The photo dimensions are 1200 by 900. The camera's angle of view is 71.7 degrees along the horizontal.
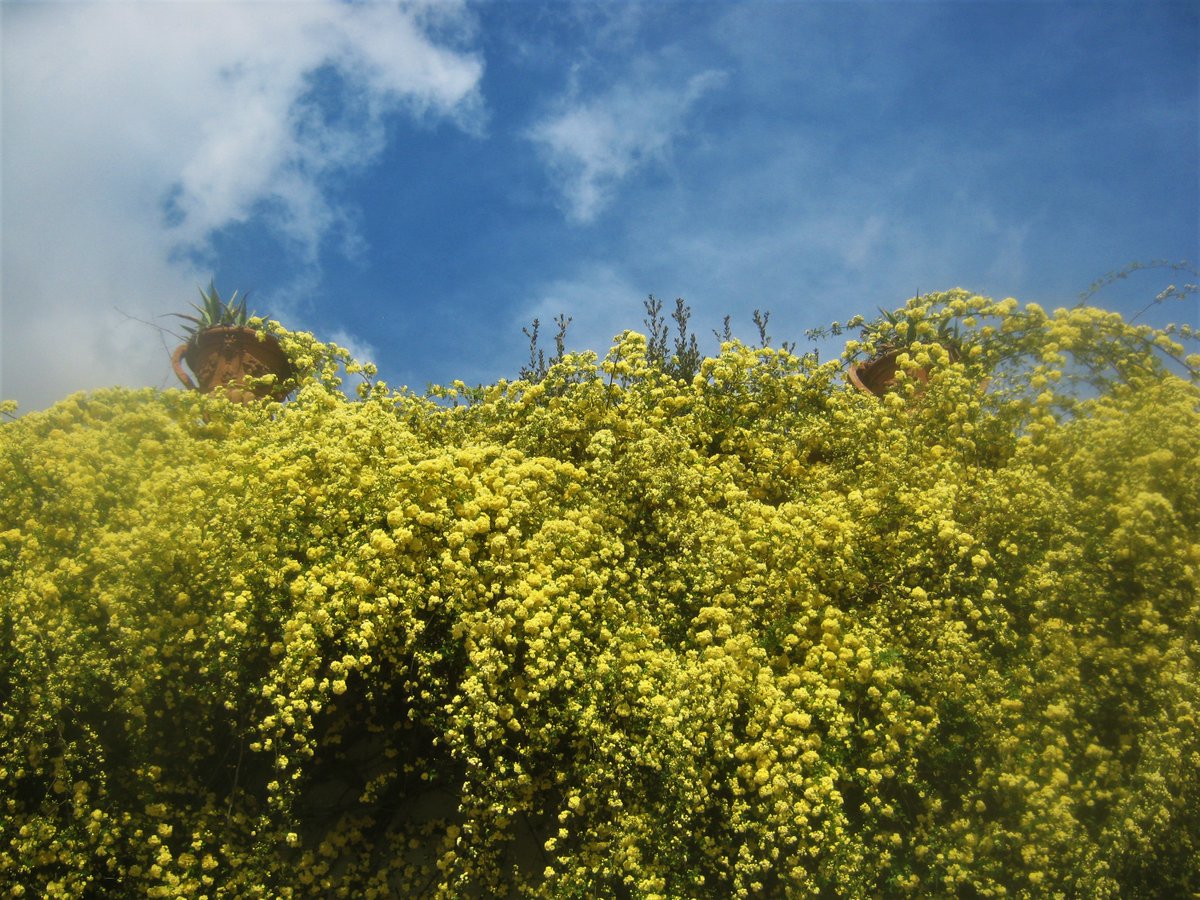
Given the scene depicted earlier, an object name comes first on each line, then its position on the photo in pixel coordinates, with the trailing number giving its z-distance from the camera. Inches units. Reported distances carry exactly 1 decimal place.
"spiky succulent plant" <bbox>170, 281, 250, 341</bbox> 437.1
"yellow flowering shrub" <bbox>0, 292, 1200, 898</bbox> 196.9
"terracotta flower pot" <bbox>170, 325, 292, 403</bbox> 412.8
